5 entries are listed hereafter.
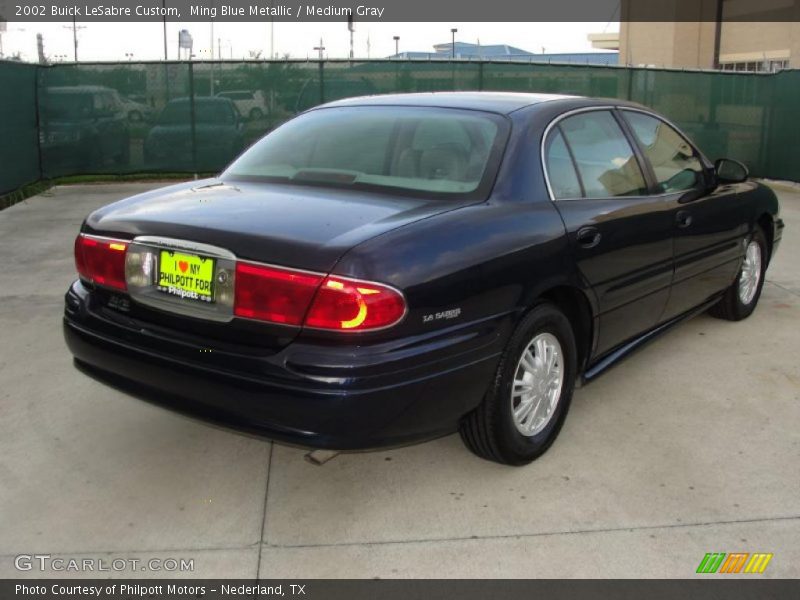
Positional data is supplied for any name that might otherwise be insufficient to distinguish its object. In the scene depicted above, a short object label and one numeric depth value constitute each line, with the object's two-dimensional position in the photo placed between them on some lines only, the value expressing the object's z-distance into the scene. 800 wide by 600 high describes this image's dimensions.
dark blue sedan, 2.73
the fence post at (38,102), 12.09
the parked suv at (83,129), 12.44
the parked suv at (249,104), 13.27
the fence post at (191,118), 13.01
